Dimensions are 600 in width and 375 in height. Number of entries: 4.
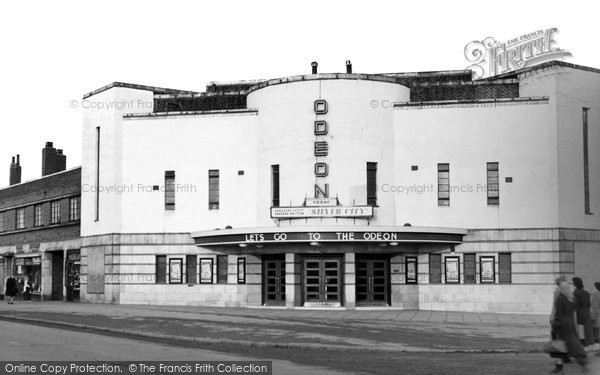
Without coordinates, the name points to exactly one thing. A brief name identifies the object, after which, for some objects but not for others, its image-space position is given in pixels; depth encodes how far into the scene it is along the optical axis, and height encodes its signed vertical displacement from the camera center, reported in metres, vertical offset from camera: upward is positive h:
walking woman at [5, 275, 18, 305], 43.09 -2.78
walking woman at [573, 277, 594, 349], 18.72 -1.99
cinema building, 35.44 +1.78
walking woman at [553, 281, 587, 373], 15.17 -1.70
